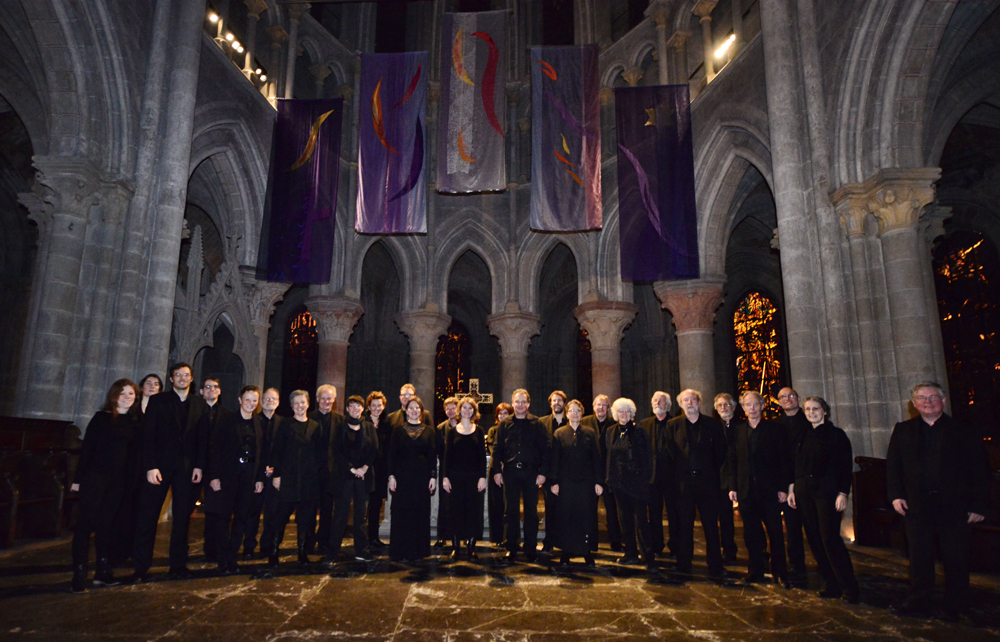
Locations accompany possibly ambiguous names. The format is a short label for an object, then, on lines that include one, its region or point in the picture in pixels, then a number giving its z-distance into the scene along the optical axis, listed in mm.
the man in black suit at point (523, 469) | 5406
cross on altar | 11898
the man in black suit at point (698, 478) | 4867
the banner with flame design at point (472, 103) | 11930
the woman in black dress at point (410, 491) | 5277
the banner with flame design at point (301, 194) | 10648
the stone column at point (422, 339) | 14422
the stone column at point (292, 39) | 12719
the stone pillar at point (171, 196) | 7773
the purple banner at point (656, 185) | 10383
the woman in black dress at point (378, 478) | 5857
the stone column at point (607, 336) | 13352
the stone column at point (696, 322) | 11609
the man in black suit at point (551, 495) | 5805
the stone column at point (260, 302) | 11062
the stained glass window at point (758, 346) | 15680
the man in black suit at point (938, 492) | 3734
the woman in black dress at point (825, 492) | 4109
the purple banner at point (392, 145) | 11625
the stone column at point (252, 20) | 11734
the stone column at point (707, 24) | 11672
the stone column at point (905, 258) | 6836
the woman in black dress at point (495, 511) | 6051
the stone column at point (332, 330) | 13336
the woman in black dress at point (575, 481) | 5191
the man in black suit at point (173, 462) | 4477
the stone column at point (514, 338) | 14391
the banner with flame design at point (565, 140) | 11555
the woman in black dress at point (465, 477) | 5504
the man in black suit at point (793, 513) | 4693
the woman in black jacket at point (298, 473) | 5051
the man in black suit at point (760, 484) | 4664
